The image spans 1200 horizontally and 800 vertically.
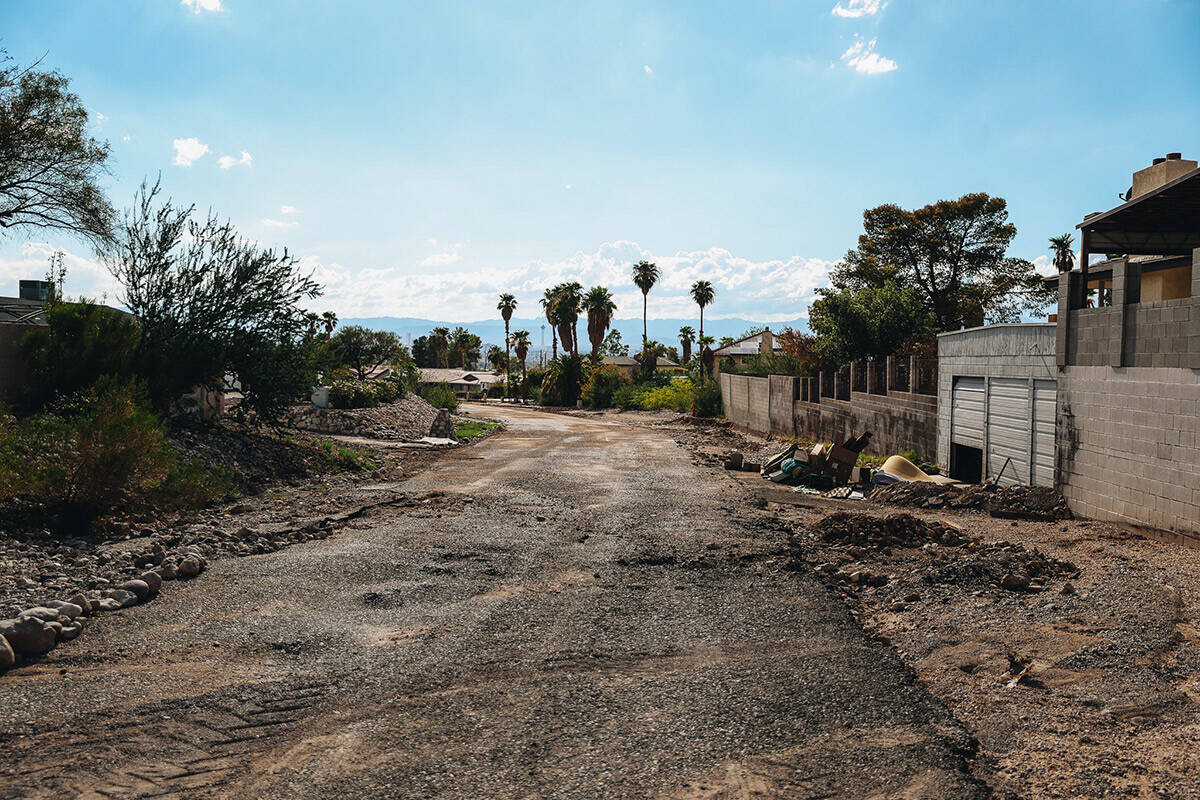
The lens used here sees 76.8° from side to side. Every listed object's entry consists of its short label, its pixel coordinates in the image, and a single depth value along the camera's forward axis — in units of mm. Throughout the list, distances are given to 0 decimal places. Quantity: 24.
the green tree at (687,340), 104688
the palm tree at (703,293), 99312
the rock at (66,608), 6961
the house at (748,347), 63812
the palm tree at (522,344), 94688
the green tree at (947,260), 41969
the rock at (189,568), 8797
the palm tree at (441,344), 118594
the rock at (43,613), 6578
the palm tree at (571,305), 77062
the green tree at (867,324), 29234
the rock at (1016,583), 8359
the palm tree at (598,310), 79688
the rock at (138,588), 7863
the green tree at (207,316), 18031
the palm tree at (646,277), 92375
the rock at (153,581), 8086
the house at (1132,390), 10539
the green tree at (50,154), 20766
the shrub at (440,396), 41572
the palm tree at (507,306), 99725
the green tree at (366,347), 60344
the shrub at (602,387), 59188
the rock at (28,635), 6199
